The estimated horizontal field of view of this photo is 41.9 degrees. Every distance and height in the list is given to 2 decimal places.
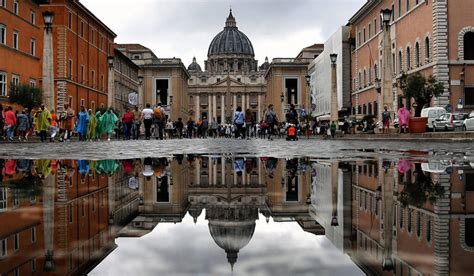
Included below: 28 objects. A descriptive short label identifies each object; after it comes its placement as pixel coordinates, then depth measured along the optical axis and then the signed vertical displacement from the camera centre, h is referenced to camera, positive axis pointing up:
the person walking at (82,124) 28.28 +0.94
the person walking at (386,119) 32.97 +1.27
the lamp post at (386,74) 32.88 +3.69
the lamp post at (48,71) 29.98 +3.62
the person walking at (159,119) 30.50 +1.26
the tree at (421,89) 35.69 +3.09
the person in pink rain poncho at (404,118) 27.80 +1.11
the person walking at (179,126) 47.55 +1.40
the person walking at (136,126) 34.22 +1.01
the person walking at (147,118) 28.57 +1.23
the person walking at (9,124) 26.58 +0.91
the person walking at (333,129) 40.78 +0.93
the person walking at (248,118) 32.84 +1.35
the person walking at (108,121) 29.76 +1.11
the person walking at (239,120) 30.56 +1.20
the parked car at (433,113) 34.09 +1.63
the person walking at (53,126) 26.48 +0.81
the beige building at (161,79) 101.50 +10.68
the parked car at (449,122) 32.44 +1.09
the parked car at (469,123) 31.51 +1.00
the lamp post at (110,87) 44.25 +4.15
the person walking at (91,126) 29.49 +0.89
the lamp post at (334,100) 45.25 +3.19
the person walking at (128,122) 30.77 +1.12
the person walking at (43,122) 25.92 +0.96
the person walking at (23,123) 27.61 +0.98
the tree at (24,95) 33.62 +2.72
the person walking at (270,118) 29.84 +1.24
